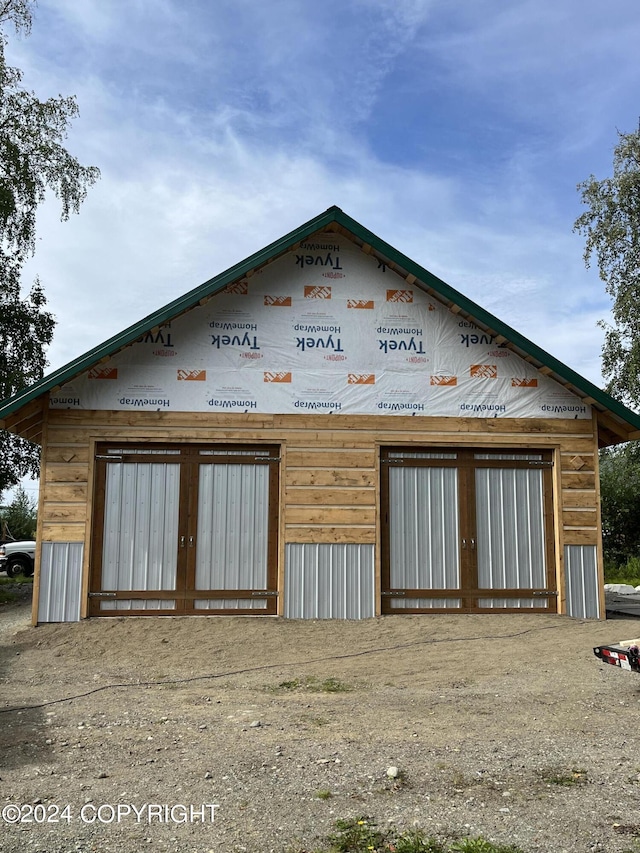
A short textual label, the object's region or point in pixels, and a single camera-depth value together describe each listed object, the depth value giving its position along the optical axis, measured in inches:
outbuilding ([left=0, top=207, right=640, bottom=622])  428.8
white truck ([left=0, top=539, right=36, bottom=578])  915.4
